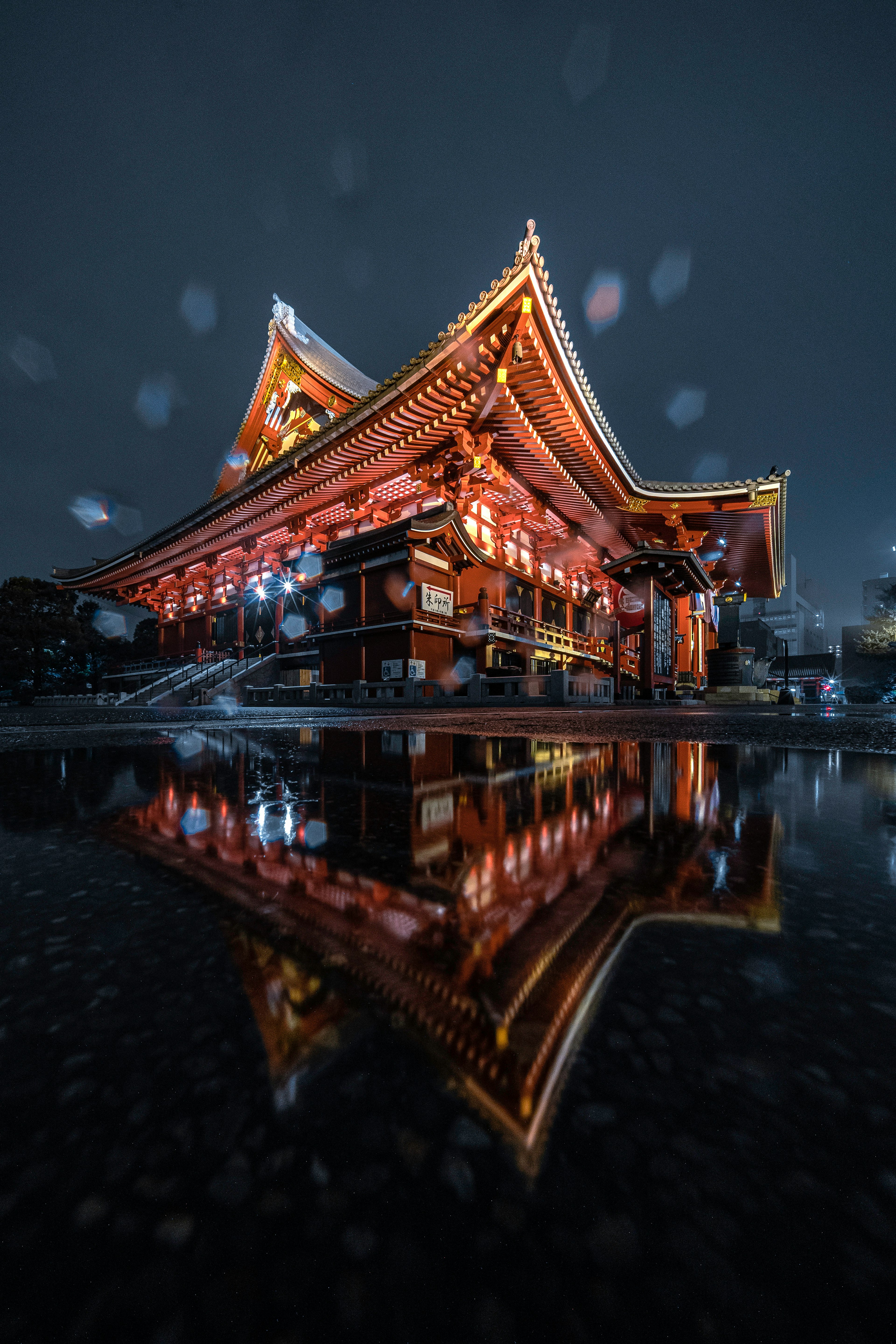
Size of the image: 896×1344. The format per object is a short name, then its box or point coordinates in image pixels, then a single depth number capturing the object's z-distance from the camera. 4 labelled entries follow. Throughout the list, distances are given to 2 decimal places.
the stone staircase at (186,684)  13.58
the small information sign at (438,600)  11.34
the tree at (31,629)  19.38
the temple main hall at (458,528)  8.08
